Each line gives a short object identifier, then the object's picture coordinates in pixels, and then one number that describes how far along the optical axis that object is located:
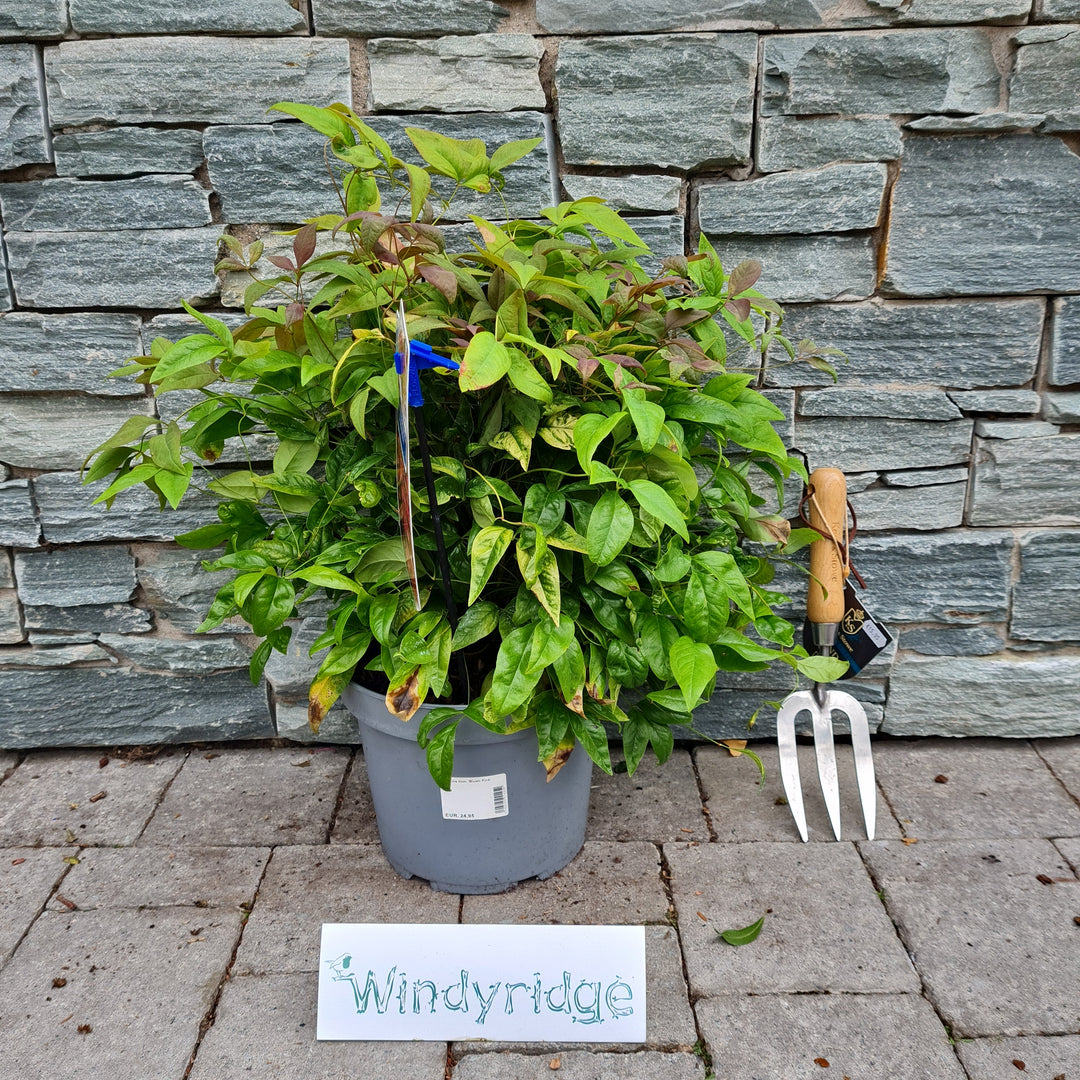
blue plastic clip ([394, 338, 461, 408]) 1.16
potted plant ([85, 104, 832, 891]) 1.25
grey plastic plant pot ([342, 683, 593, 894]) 1.52
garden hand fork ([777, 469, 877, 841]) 1.75
